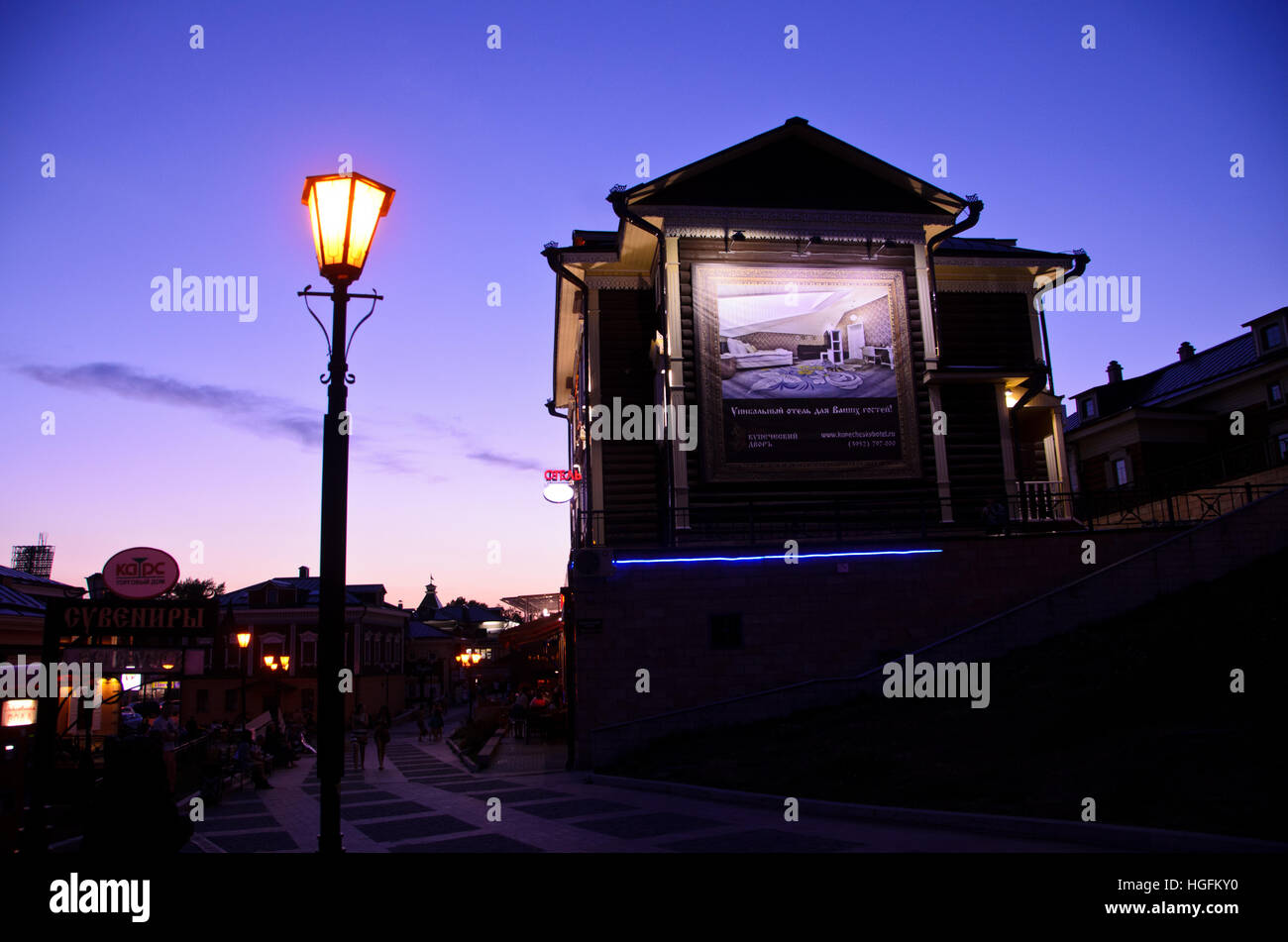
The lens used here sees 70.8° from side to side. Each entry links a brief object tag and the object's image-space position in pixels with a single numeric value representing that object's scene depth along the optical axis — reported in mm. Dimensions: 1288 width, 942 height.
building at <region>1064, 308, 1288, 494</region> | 31375
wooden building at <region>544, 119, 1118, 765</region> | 18484
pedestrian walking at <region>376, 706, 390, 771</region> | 23936
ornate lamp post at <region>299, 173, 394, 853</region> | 5918
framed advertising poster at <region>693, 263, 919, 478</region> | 20484
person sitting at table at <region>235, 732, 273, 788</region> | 20000
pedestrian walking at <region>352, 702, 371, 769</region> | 23625
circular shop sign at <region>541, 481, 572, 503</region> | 22906
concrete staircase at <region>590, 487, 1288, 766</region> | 17312
